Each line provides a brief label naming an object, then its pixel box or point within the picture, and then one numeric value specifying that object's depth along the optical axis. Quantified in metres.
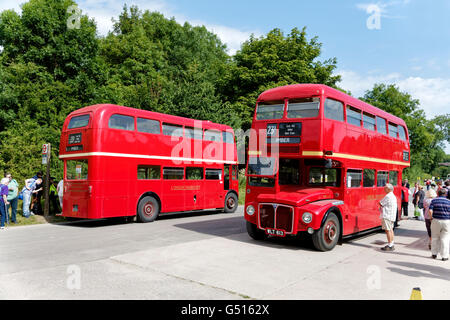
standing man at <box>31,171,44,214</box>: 14.64
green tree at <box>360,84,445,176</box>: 52.70
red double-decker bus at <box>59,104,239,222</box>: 12.25
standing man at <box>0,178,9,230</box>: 11.51
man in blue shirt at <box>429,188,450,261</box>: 8.36
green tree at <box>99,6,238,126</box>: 26.30
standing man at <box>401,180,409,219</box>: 17.02
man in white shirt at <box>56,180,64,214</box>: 14.01
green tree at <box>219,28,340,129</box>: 34.03
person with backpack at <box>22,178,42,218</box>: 13.69
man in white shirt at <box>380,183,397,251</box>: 9.35
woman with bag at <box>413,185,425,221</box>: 15.95
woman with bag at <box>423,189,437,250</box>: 9.81
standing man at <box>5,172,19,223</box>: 12.59
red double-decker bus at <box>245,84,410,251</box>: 9.01
